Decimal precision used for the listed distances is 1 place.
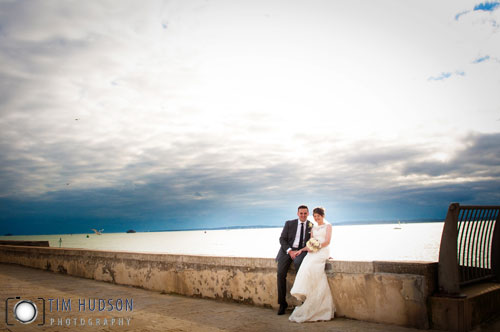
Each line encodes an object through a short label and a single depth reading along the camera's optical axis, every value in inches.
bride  227.9
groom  250.2
